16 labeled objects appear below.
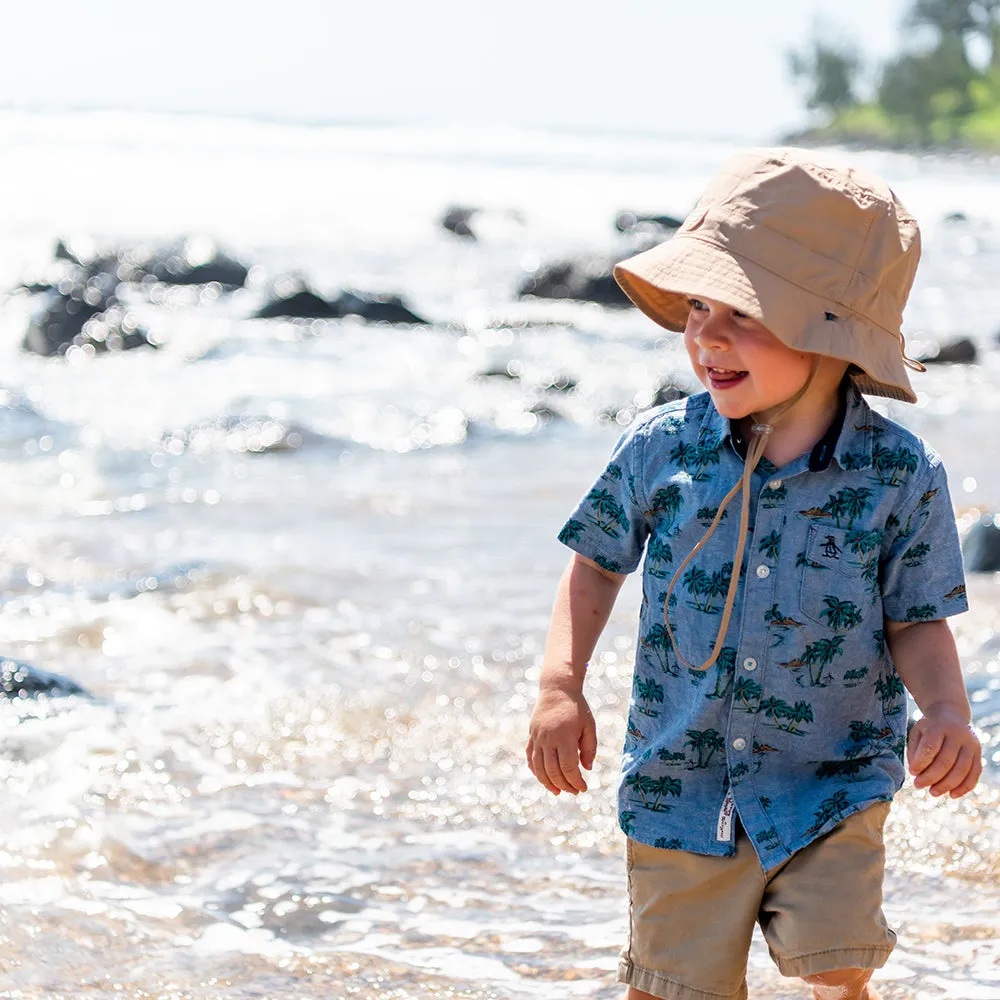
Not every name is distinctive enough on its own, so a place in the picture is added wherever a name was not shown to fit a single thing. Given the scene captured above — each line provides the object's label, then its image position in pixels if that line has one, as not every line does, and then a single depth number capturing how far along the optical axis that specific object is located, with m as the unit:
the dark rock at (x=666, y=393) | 9.48
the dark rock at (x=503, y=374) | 10.78
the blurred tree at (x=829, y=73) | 97.00
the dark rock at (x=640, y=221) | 23.35
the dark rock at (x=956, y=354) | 11.28
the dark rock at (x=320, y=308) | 13.81
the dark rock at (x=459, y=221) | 23.66
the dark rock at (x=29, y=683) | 3.98
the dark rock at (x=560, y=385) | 10.38
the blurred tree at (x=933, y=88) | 85.38
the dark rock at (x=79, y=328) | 11.97
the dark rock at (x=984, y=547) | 5.22
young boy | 2.13
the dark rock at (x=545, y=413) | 9.32
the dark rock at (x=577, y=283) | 15.52
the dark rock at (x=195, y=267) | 16.12
